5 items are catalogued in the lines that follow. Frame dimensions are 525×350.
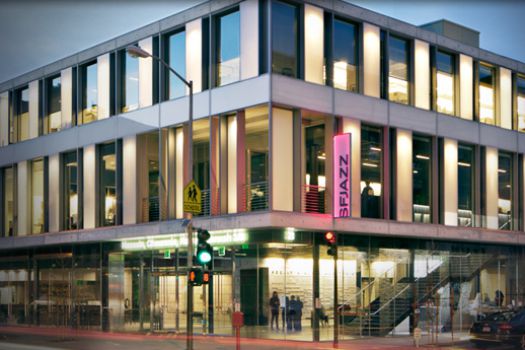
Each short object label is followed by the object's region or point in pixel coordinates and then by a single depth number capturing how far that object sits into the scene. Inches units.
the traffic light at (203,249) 1034.7
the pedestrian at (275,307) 1409.2
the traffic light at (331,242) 1234.0
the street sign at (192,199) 1103.6
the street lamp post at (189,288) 1062.1
